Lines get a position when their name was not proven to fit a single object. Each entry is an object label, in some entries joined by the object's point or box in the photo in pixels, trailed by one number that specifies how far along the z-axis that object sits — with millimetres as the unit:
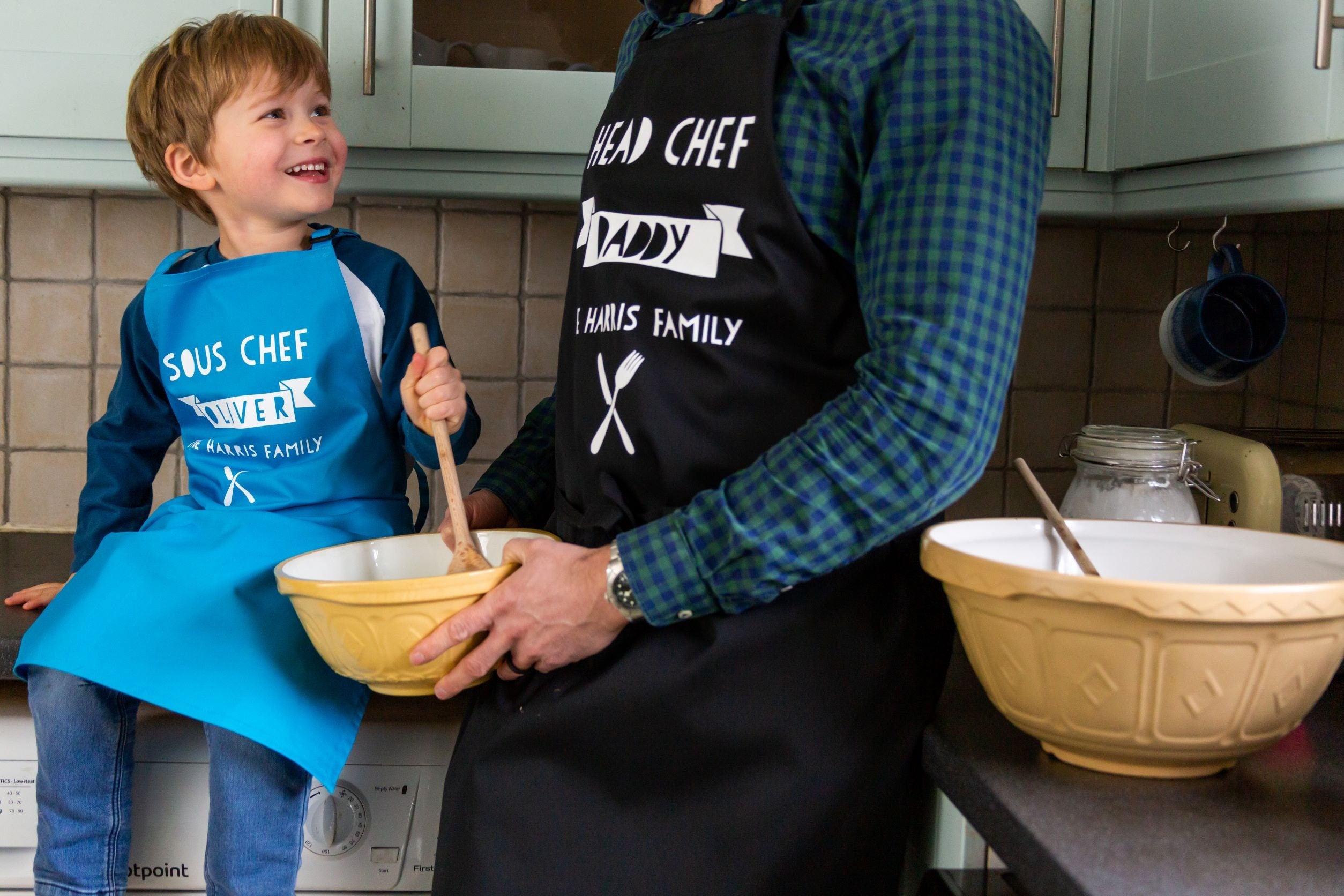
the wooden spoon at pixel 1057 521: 804
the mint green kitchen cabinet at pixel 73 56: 1161
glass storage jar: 1002
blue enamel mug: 1151
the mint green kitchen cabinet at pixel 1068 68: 1190
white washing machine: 1042
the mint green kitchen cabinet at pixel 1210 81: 860
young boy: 946
